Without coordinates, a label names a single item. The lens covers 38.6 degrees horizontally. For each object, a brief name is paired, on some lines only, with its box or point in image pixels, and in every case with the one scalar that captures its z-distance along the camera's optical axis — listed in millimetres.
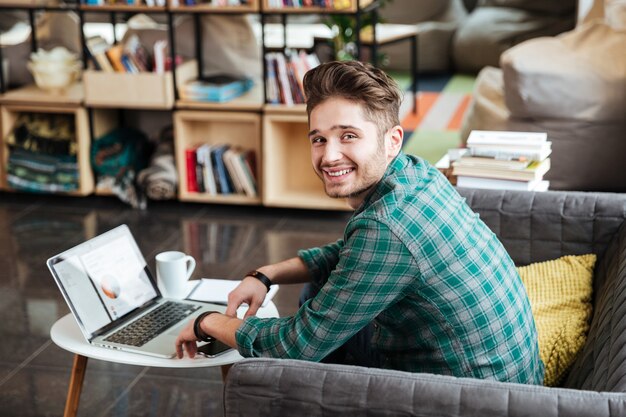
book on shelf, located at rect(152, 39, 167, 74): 4703
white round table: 2016
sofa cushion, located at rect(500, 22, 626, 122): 4086
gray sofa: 1372
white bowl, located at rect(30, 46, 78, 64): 4898
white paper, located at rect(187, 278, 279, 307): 2387
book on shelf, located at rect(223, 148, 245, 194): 4781
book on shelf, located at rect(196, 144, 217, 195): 4801
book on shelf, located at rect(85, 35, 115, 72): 4773
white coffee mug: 2377
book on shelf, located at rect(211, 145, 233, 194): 4805
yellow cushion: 2133
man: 1664
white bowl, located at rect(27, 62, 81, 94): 4891
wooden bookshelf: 4633
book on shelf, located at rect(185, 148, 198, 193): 4836
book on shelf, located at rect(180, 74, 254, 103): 4684
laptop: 2111
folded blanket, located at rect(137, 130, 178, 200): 4832
